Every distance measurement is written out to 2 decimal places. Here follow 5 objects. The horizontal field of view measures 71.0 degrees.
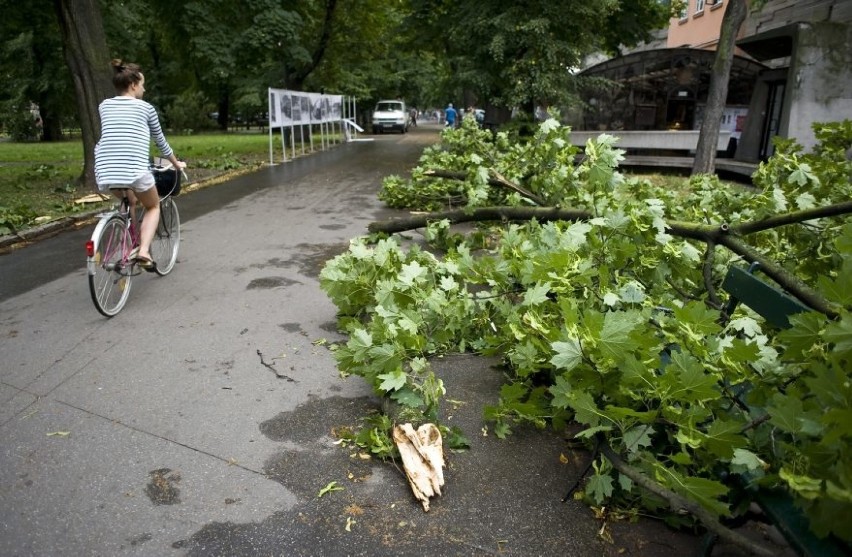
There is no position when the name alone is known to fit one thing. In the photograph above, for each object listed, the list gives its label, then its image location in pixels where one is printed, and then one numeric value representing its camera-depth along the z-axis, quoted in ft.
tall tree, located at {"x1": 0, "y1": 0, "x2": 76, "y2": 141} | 113.70
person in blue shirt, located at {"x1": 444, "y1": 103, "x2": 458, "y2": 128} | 124.56
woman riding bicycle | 16.90
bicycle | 15.93
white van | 146.72
